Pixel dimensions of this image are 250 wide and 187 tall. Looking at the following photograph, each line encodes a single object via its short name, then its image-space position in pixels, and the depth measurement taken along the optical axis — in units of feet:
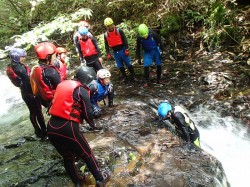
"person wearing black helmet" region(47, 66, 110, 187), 12.39
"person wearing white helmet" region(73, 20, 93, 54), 24.83
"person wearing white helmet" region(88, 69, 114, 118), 20.47
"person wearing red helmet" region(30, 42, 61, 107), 14.84
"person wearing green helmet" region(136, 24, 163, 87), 25.98
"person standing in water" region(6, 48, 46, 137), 17.94
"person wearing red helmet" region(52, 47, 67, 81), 17.26
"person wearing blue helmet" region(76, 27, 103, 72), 24.77
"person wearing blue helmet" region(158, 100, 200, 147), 18.85
